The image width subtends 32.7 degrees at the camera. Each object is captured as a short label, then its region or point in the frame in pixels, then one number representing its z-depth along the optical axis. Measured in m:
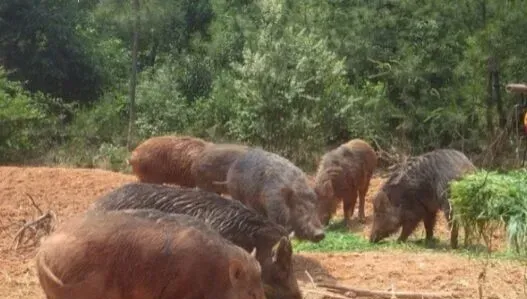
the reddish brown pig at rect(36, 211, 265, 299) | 5.95
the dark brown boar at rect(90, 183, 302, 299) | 7.62
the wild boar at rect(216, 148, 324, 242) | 10.72
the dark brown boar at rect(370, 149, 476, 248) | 13.69
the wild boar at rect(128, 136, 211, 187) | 12.62
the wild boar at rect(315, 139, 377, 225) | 16.72
